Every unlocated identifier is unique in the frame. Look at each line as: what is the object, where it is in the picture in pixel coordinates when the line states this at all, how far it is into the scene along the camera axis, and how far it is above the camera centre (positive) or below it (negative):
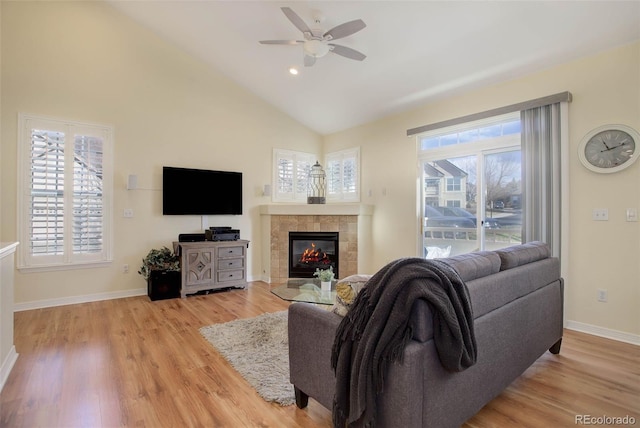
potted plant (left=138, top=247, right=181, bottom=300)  4.45 -0.79
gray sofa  1.40 -0.71
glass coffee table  2.67 -0.69
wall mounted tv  4.83 +0.37
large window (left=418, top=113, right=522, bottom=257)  3.90 +0.38
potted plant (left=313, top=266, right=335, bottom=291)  3.04 -0.59
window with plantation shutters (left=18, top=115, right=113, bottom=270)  3.96 +0.28
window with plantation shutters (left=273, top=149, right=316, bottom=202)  5.96 +0.77
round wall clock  3.01 +0.64
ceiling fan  2.88 +1.70
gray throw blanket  1.37 -0.49
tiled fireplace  5.37 -0.21
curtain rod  3.38 +1.23
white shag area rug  2.24 -1.15
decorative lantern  6.25 +0.63
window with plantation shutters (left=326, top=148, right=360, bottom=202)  5.90 +0.75
